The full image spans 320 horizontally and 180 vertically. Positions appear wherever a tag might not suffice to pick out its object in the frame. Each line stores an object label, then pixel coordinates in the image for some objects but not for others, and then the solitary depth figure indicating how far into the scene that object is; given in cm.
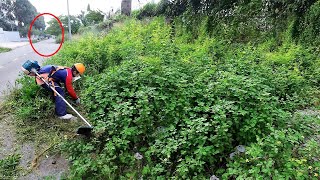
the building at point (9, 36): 3628
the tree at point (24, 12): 5456
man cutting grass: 442
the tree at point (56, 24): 3950
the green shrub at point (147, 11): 1293
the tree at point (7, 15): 5294
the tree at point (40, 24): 6469
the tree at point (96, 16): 2059
